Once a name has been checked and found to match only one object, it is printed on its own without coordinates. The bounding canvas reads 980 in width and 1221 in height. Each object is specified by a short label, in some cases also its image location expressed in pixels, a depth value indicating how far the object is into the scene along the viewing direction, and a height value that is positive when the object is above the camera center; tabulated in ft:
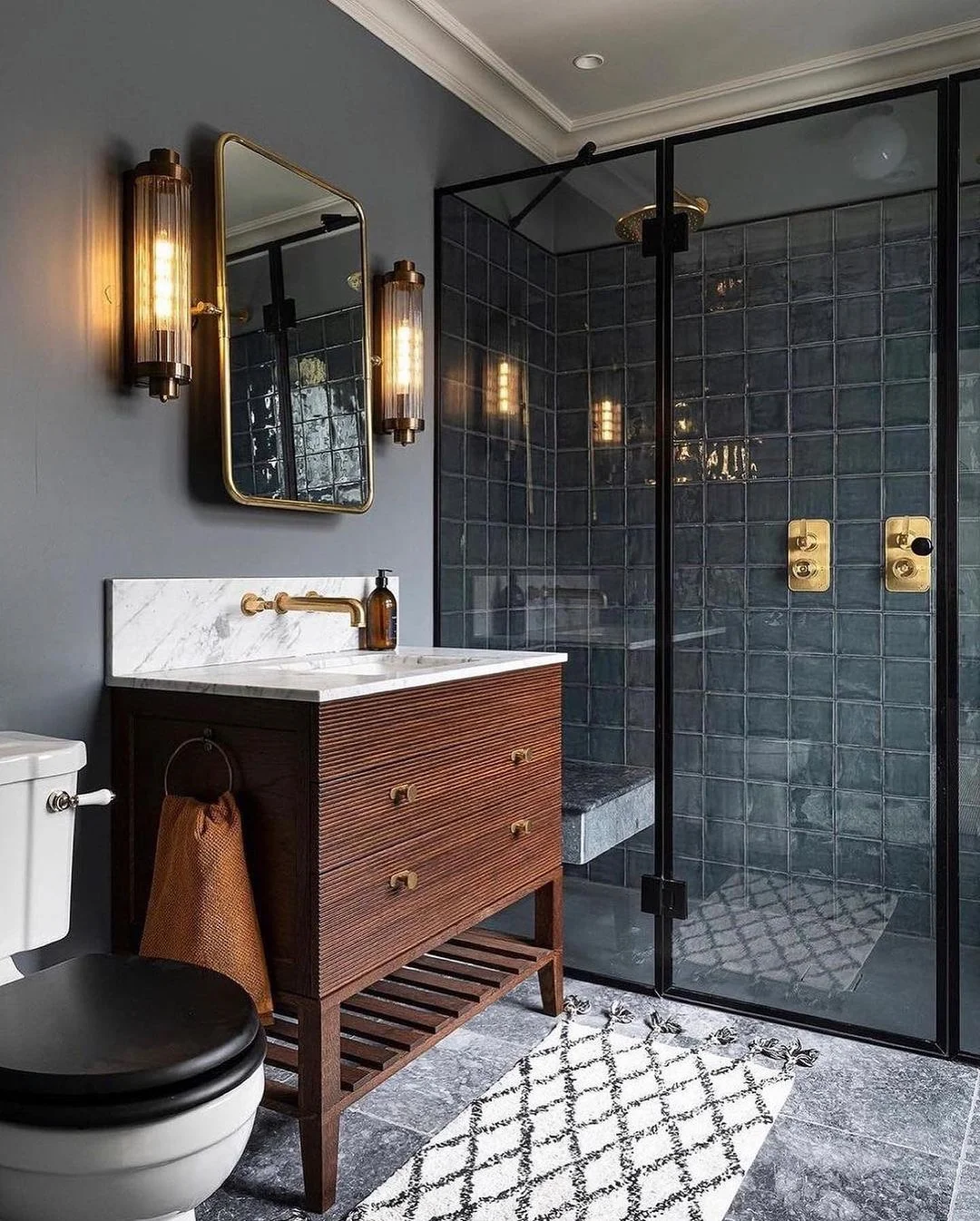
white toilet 3.86 -1.96
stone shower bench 8.56 -1.86
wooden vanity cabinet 5.70 -1.59
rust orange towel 5.68 -1.78
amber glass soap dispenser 8.27 -0.18
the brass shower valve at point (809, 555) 7.89 +0.30
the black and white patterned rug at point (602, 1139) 5.58 -3.39
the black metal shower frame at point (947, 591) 7.43 +0.02
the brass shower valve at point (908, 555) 7.58 +0.29
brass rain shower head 8.30 +3.19
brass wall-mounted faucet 7.38 -0.08
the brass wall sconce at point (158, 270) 6.34 +2.06
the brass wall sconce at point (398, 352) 8.61 +2.08
